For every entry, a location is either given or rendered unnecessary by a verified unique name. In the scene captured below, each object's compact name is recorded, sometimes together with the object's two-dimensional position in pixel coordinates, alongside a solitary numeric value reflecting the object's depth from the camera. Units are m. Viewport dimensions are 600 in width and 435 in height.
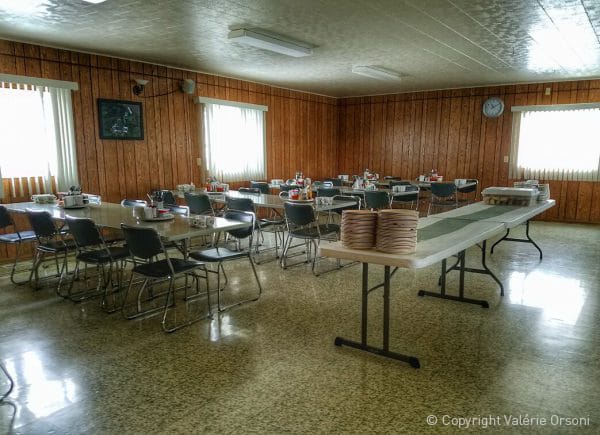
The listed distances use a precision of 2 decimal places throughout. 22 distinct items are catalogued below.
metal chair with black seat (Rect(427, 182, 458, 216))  7.53
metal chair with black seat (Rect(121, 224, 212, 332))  3.27
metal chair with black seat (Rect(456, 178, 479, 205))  8.20
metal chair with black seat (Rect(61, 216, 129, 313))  3.70
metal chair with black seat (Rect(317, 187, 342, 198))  6.72
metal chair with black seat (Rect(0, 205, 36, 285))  4.55
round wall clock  9.03
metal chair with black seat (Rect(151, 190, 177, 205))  6.23
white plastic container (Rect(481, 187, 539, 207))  4.56
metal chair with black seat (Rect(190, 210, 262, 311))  3.81
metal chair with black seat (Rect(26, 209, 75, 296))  4.10
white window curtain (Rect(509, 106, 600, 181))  8.27
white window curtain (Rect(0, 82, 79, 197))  5.42
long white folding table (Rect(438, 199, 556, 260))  3.71
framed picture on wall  6.28
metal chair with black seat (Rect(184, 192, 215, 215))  5.75
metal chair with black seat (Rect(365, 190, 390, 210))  6.41
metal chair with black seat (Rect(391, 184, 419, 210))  7.30
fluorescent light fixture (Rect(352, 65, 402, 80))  7.12
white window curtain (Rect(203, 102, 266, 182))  7.85
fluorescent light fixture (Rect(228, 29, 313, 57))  4.91
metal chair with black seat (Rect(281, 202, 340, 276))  4.84
